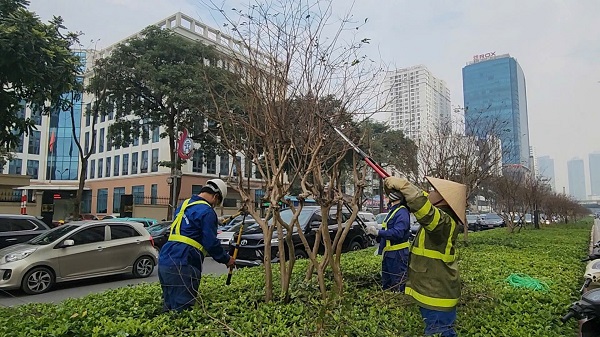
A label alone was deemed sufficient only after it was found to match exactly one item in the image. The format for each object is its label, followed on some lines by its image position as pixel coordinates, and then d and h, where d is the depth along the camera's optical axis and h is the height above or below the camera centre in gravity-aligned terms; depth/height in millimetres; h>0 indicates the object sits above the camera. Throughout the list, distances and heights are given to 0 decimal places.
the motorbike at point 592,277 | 5086 -900
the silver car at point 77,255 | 7910 -1059
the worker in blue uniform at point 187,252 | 3840 -447
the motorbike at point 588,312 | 3377 -862
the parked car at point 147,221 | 20211 -963
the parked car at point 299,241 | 9532 -918
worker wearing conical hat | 3375 -504
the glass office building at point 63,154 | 47719 +5040
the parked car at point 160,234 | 15055 -1145
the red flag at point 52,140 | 42578 +5766
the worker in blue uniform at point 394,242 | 5121 -502
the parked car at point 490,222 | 32331 -1585
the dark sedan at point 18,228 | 9820 -633
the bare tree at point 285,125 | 4250 +812
